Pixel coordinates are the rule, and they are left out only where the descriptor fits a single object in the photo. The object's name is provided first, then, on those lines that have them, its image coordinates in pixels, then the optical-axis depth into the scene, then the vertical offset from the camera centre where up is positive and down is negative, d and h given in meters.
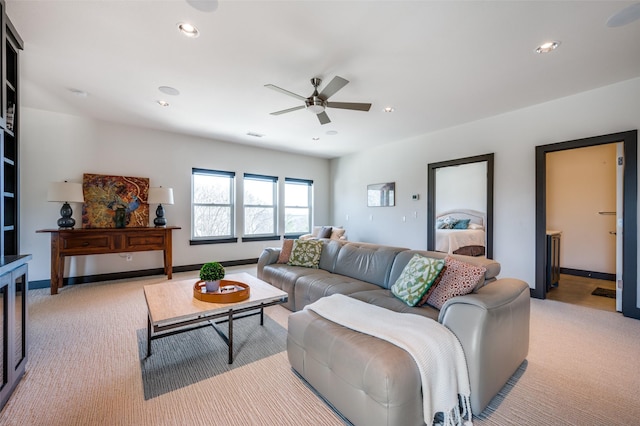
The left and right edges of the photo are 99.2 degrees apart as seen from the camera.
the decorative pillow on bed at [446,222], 6.66 -0.25
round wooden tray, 2.17 -0.68
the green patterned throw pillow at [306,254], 3.68 -0.57
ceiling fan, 2.85 +1.19
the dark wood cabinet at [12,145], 2.27 +0.58
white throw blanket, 1.41 -0.76
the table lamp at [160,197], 4.66 +0.26
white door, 3.24 -0.11
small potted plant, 2.34 -0.55
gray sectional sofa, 1.34 -0.81
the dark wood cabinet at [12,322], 1.64 -0.71
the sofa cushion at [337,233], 5.72 -0.44
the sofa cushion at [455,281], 1.95 -0.51
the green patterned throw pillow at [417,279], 2.11 -0.54
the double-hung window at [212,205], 5.51 +0.15
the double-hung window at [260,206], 6.14 +0.15
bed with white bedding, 5.36 -0.42
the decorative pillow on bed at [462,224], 6.46 -0.28
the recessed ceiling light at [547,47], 2.38 +1.48
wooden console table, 3.84 -0.46
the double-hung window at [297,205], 6.78 +0.18
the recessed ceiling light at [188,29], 2.17 +1.49
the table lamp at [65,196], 3.84 +0.23
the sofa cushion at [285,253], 3.86 -0.58
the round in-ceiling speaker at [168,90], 3.29 +1.50
